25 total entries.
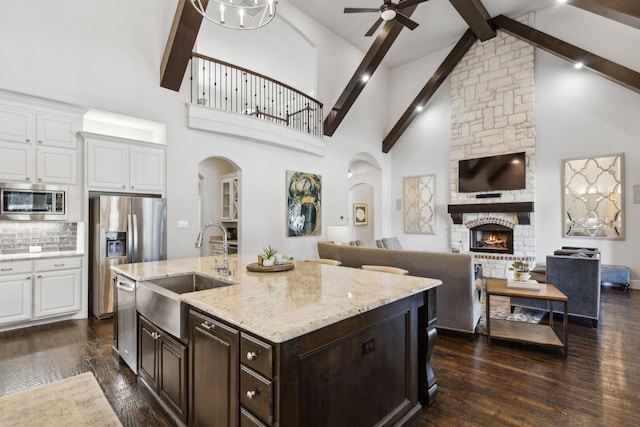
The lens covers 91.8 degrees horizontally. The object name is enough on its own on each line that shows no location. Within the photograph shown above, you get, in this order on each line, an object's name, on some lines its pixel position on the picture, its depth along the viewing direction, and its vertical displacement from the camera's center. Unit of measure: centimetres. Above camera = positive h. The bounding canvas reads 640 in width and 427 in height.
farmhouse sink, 177 -58
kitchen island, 127 -67
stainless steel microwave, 360 +15
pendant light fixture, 580 +403
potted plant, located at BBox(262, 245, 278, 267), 254 -38
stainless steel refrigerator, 410 -32
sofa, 338 -74
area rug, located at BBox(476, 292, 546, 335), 389 -136
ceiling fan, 489 +330
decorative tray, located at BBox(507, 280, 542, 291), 336 -79
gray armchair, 368 -84
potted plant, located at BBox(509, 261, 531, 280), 356 -68
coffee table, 306 -128
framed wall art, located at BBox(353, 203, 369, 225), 1087 -2
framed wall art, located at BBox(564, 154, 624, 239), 589 +32
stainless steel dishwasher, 241 -88
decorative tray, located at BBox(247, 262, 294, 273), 245 -44
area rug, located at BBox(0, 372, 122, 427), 124 -83
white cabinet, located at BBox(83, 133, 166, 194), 414 +70
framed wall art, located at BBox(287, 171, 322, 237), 682 +22
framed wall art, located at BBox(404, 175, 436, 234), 845 +25
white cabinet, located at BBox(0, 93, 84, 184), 358 +89
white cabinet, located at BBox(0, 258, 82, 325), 353 -90
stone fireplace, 683 +179
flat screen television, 690 +93
